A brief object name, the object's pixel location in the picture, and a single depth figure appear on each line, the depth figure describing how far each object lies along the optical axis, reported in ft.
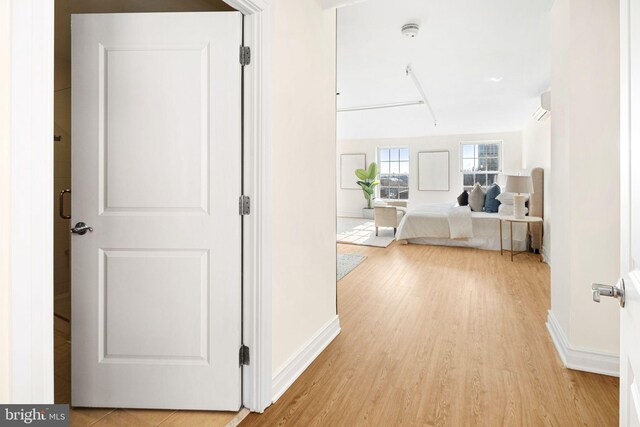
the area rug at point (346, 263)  14.45
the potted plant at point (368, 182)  32.27
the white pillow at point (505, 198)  20.20
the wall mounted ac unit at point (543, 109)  15.26
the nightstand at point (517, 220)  16.38
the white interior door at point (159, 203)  5.44
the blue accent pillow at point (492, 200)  21.12
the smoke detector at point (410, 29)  10.59
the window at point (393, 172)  33.83
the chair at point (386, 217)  22.52
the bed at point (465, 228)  17.81
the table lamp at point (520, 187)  16.28
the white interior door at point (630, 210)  2.22
